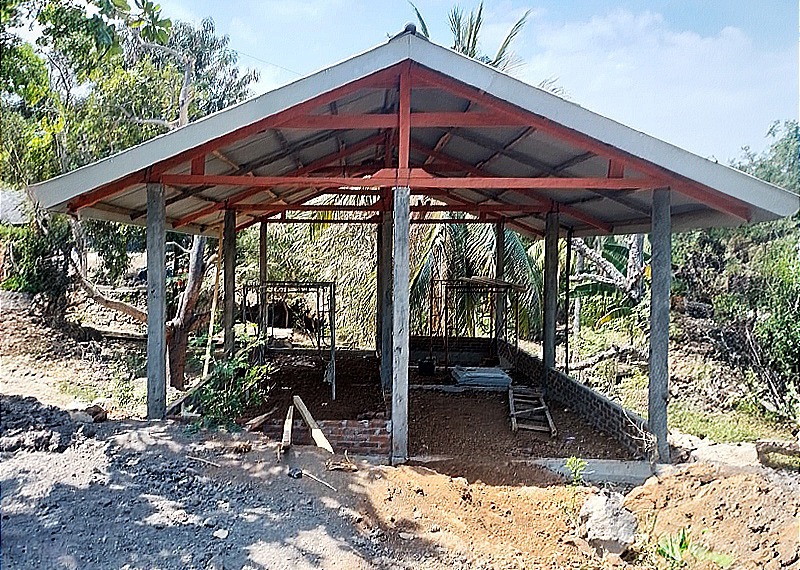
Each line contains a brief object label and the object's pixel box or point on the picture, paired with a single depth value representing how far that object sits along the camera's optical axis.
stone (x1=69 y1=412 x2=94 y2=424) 5.37
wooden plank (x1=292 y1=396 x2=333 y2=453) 5.04
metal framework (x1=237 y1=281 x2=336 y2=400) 7.70
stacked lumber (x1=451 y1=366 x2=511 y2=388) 8.98
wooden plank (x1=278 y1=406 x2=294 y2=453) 4.77
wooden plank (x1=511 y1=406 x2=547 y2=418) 7.20
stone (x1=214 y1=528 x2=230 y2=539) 3.50
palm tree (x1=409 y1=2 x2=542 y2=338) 13.18
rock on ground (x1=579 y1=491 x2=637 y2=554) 3.78
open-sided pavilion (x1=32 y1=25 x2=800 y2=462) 4.80
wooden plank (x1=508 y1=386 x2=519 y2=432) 6.92
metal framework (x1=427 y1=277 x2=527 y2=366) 10.81
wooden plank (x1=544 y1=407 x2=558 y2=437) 6.66
